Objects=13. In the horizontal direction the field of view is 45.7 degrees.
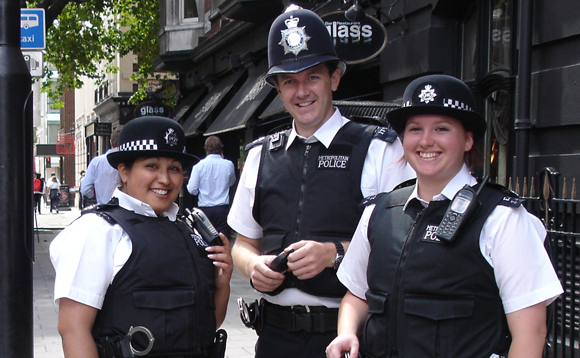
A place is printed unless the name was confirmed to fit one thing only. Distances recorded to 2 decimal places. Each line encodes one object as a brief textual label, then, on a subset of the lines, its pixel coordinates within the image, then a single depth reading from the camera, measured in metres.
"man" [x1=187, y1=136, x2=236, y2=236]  11.02
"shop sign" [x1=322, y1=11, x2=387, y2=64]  8.73
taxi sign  6.96
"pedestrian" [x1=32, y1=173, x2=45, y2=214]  29.91
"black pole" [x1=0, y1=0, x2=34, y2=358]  4.41
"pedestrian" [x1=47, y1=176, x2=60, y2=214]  32.72
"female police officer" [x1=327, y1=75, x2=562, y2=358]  2.21
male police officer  3.04
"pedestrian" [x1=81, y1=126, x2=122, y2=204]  10.16
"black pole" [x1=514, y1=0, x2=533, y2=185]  6.42
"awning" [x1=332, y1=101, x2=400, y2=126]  7.74
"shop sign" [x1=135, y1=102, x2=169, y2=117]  23.33
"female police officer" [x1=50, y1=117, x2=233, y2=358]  2.68
